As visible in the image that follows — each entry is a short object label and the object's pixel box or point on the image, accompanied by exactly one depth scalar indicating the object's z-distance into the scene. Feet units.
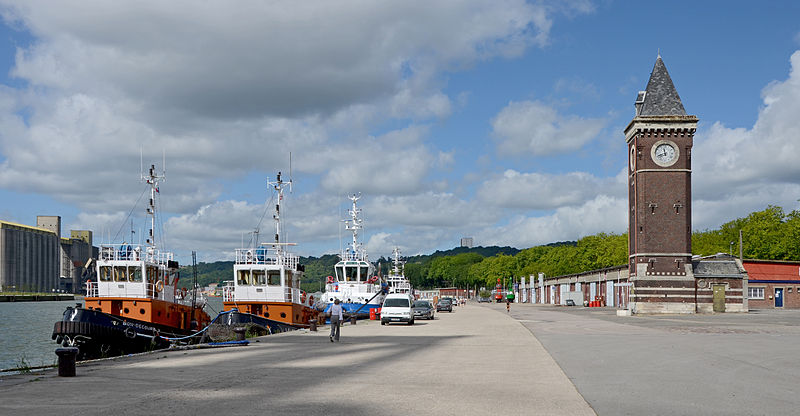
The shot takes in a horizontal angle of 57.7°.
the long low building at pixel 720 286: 201.67
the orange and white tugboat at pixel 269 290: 133.39
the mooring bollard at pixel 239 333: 93.15
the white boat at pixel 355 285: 203.31
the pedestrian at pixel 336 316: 93.76
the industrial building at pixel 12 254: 622.54
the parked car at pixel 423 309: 166.51
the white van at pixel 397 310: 146.00
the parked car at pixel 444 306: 256.52
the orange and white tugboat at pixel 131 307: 90.84
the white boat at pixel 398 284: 243.60
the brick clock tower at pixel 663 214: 197.98
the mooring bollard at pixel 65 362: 53.47
